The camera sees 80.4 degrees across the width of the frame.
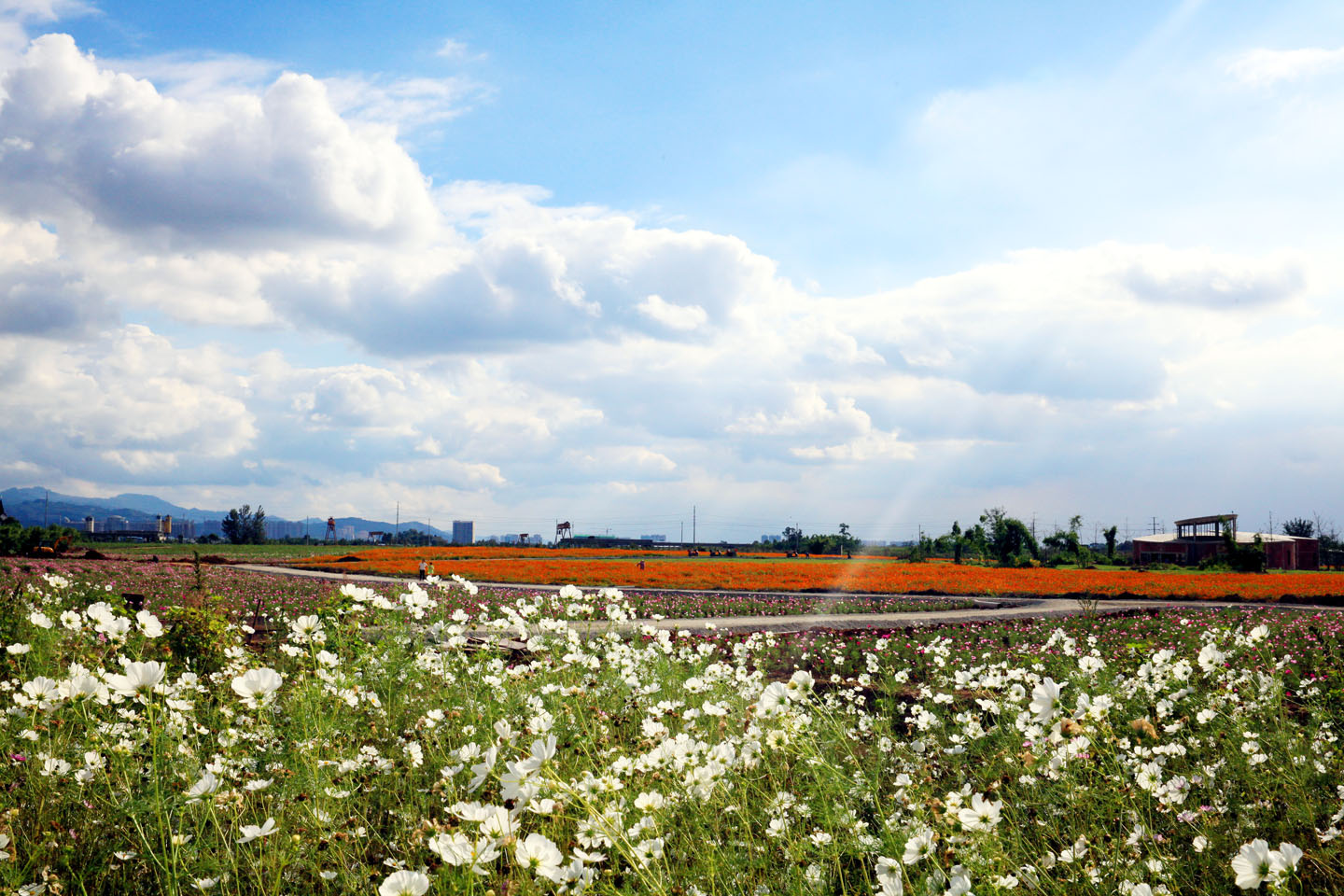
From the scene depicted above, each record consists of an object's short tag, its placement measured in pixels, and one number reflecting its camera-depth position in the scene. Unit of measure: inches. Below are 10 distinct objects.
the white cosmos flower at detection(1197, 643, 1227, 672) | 141.6
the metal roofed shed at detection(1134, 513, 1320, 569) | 2022.6
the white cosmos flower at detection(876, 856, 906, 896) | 86.8
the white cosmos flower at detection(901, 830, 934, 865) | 89.5
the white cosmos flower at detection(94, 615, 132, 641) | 116.6
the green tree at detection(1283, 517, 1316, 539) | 2549.2
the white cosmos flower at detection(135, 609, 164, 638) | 117.4
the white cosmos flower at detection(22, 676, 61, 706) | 108.7
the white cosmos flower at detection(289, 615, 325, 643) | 130.8
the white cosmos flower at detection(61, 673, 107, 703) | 100.3
